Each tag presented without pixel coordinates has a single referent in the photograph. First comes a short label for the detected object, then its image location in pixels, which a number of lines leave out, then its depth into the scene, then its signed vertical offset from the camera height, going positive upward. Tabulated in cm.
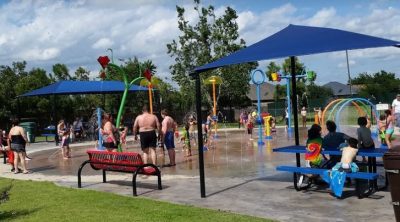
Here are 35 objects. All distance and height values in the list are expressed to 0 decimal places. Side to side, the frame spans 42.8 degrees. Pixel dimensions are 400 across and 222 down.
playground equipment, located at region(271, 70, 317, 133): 2542 +198
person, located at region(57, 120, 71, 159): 1886 -56
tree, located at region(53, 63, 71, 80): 5753 +633
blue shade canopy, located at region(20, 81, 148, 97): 2986 +232
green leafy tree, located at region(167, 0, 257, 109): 4722 +660
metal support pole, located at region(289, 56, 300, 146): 1082 +40
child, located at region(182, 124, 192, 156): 1698 -60
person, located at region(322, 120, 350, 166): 976 -48
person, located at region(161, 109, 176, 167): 1410 -30
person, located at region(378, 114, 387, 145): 1599 -55
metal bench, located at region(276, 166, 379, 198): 810 -100
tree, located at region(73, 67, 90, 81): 5841 +598
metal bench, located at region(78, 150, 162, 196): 1027 -83
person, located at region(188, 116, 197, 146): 1997 -68
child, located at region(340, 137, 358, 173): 859 -74
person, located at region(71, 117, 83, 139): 3143 -18
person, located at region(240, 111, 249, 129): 3201 +9
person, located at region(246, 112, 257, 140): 2348 -32
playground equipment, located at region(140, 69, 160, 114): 2223 +197
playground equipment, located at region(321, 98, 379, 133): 1685 +43
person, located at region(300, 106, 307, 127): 3108 +19
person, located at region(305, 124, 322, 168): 949 -61
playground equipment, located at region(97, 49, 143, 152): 1680 +211
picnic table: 864 -70
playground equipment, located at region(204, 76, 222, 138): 2580 +200
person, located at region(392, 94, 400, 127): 1932 +9
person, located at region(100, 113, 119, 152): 1377 -31
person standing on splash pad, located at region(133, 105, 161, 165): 1238 -24
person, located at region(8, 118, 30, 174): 1449 -31
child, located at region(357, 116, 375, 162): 973 -48
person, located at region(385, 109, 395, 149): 1482 -43
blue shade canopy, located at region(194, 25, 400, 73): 822 +125
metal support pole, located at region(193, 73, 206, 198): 935 -15
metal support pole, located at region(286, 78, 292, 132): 2562 +104
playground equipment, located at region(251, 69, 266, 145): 2084 +146
